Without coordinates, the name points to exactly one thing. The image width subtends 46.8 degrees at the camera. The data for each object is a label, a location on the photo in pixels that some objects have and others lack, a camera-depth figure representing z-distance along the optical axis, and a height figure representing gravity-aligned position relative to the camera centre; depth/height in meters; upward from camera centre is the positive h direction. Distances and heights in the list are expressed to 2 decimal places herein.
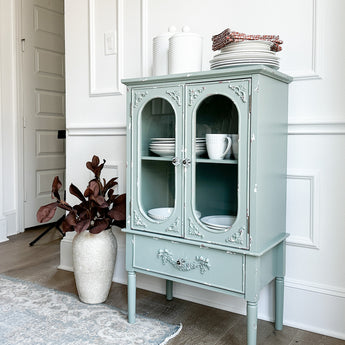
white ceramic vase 2.06 -0.61
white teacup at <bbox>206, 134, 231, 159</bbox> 1.60 +0.01
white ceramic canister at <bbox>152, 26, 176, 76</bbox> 1.90 +0.46
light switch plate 2.37 +0.62
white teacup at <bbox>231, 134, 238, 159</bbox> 1.55 +0.01
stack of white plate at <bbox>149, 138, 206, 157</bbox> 1.64 +0.00
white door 3.69 +0.47
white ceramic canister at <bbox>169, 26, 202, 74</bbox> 1.77 +0.42
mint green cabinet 1.51 -0.15
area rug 1.72 -0.83
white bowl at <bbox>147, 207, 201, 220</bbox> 1.73 -0.29
